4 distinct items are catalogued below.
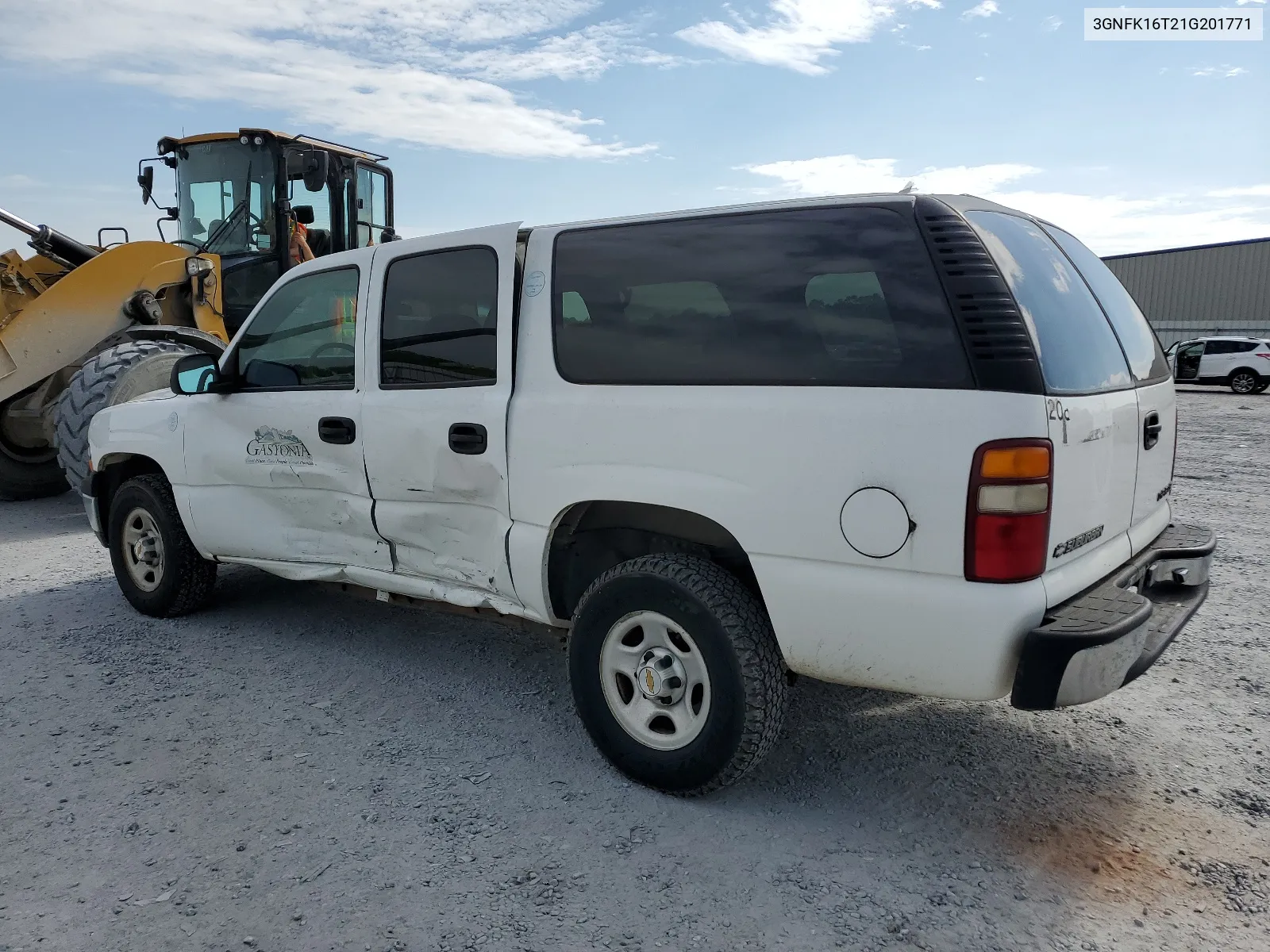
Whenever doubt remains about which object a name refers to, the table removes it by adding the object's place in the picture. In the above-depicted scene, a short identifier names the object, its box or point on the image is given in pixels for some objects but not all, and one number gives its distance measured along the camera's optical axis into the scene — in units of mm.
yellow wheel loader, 8070
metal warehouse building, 37688
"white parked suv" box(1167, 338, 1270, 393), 23625
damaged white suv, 2551
